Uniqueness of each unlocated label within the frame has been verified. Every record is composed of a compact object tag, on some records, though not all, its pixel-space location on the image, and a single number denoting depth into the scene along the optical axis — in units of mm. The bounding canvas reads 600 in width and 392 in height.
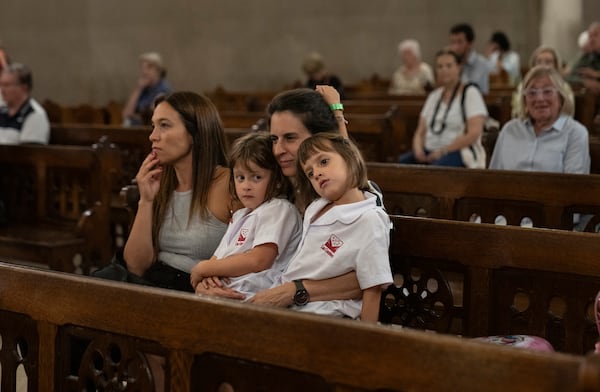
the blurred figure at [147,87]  9898
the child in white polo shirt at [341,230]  2934
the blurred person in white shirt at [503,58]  14586
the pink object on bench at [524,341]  2756
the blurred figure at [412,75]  11984
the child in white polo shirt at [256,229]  3209
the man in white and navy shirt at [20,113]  6730
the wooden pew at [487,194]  4055
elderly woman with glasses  4941
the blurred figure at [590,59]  9883
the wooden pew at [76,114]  10016
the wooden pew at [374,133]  7031
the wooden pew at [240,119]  7883
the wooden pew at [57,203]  5758
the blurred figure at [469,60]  9305
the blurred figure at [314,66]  10680
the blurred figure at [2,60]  8644
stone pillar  18031
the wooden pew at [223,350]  1877
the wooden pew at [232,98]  11312
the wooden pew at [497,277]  2959
